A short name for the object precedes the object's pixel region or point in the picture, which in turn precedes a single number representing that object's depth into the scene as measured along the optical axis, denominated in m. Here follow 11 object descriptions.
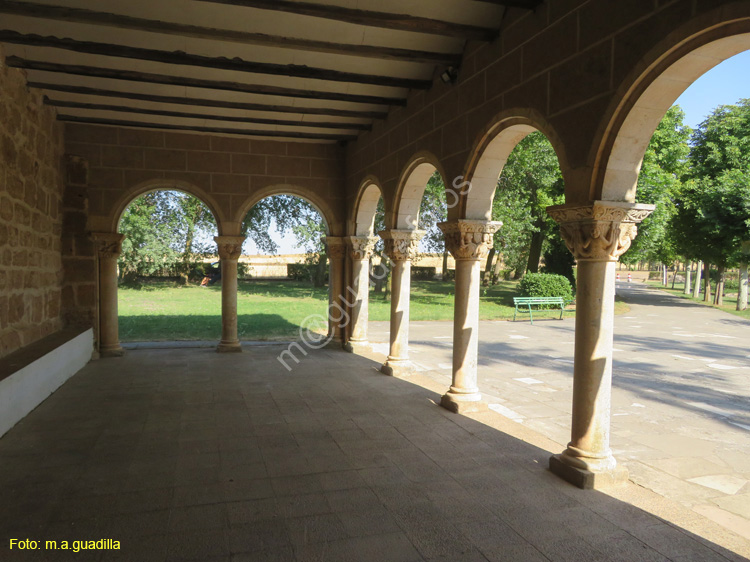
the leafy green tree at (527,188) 15.78
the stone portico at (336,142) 3.27
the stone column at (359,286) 8.60
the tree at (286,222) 19.98
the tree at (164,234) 20.06
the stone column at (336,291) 8.94
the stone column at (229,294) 8.45
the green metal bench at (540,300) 13.58
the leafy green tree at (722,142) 17.72
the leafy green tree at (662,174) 15.15
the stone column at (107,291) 7.85
